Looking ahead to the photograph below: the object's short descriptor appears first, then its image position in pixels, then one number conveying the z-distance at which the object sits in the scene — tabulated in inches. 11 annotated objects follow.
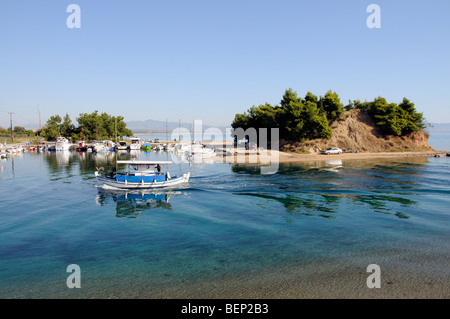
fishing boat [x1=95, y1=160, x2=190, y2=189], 1466.5
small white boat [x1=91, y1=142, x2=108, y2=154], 3993.1
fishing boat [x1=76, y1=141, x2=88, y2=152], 4560.5
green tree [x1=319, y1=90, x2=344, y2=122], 3619.6
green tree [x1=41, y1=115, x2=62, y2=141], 5324.3
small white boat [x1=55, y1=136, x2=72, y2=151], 4256.9
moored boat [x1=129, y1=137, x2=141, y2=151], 4411.9
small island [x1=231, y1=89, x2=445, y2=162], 3351.4
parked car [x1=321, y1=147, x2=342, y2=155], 3314.5
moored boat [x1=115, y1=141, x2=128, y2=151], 4601.6
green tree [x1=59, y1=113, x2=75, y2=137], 5472.4
